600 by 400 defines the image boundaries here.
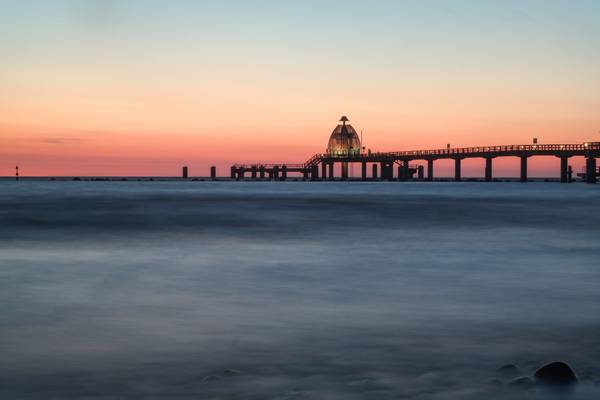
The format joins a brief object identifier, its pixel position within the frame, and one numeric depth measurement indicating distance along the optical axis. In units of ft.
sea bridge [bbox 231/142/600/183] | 386.87
